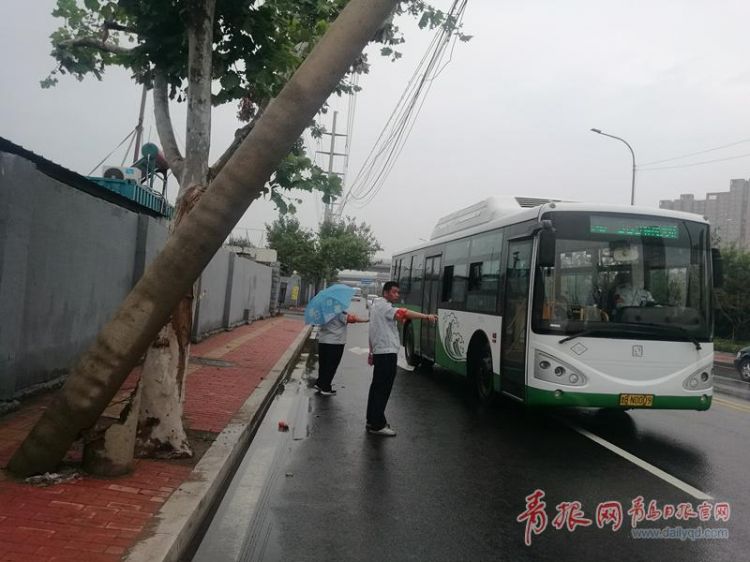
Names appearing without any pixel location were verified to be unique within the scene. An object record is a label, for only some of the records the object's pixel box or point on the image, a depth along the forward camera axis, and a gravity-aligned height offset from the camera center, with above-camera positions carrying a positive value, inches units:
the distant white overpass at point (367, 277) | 3640.7 +133.7
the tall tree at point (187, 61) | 222.4 +97.3
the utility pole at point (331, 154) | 1526.8 +344.0
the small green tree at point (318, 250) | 1836.9 +129.3
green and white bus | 294.5 +2.1
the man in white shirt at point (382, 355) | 297.6 -27.1
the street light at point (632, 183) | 1098.4 +234.0
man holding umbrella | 375.2 -14.7
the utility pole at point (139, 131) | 954.1 +226.5
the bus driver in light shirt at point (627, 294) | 302.7 +10.1
